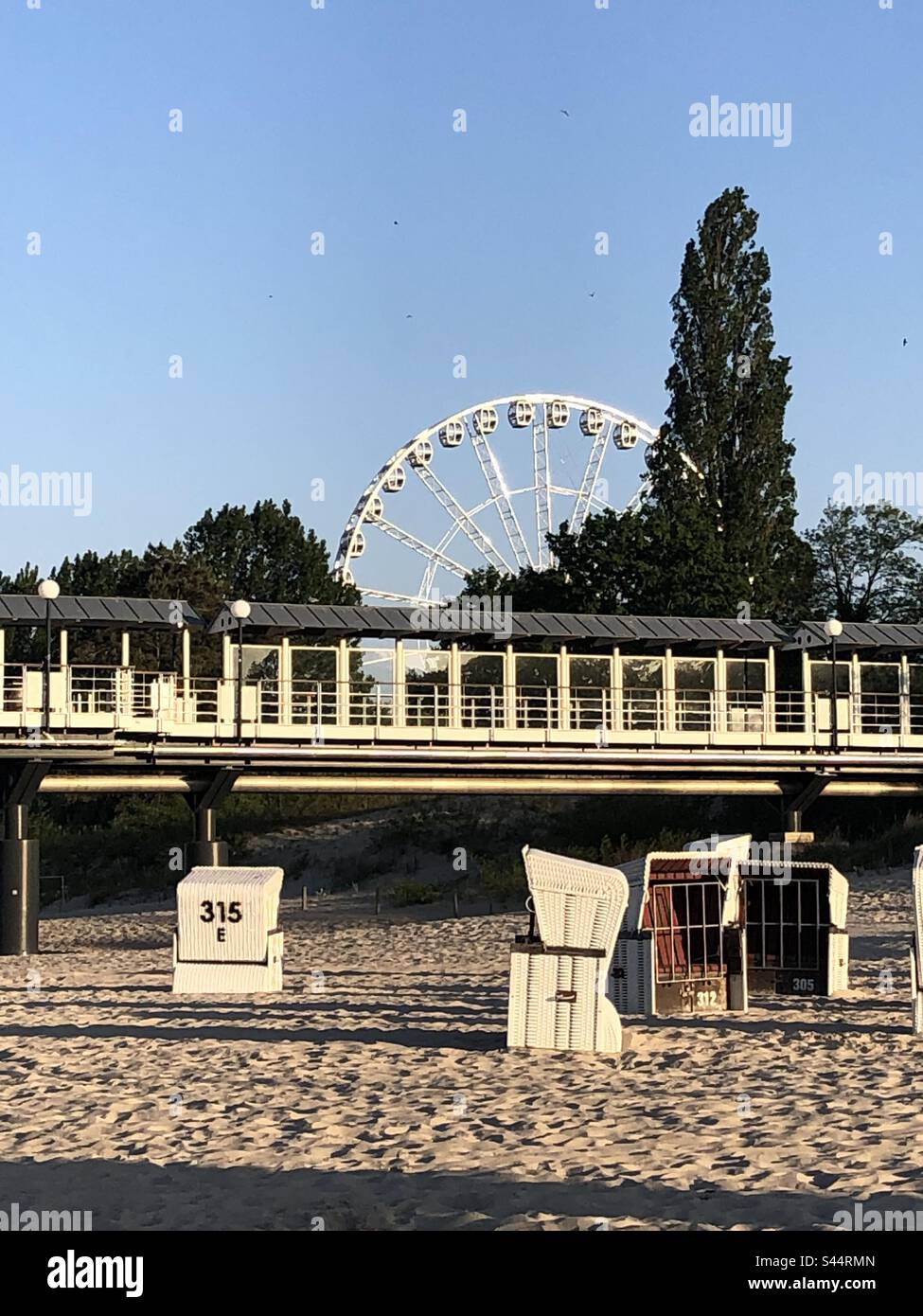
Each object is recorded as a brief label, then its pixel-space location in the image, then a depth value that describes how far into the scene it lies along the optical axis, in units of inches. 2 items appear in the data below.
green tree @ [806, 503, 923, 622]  3051.2
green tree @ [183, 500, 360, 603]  3257.9
